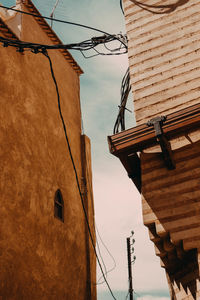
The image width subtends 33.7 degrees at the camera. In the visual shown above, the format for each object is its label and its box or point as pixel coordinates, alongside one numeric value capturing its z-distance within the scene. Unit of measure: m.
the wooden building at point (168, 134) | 6.75
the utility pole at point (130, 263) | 17.77
